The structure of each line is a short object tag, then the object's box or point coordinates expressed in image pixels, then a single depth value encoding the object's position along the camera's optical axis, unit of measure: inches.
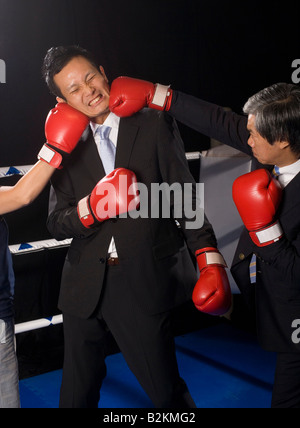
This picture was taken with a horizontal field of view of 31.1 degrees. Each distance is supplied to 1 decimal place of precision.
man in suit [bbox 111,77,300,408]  62.2
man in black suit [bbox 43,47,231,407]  69.5
